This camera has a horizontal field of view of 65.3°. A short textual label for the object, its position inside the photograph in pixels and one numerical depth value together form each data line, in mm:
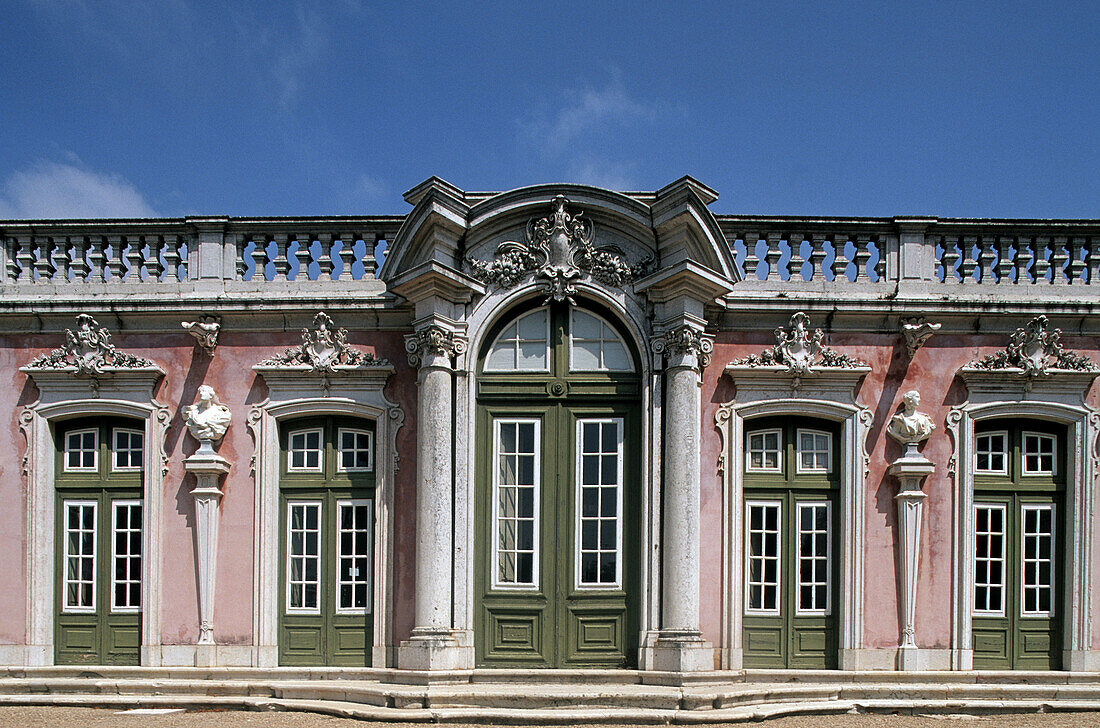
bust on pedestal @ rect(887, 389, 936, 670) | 9188
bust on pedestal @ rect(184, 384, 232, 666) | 9352
